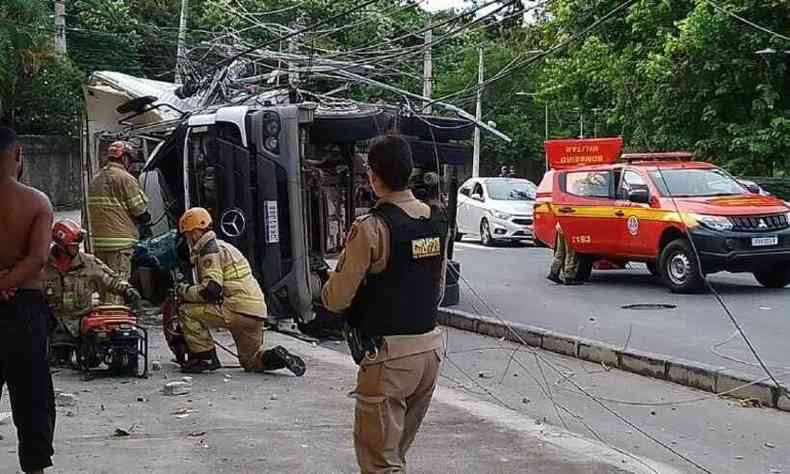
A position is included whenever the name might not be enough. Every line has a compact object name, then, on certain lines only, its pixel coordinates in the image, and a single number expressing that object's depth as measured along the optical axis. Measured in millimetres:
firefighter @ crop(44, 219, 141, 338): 8164
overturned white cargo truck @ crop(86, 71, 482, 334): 10531
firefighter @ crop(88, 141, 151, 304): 10984
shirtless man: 4797
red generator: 8047
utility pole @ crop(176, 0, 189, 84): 17200
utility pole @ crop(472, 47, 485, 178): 35438
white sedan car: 23906
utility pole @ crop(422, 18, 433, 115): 23273
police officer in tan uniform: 4328
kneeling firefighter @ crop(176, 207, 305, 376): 8297
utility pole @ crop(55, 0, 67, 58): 28384
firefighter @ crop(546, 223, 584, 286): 15875
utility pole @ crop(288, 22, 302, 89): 13309
